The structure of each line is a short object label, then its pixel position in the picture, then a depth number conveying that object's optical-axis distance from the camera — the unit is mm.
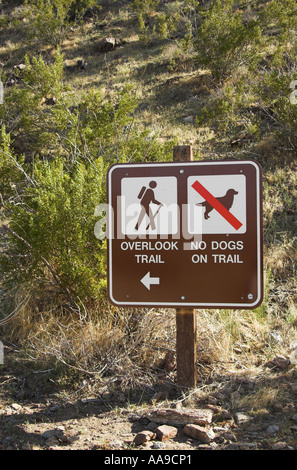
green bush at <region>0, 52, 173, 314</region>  4504
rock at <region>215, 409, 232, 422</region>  3213
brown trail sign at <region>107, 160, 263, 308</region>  3285
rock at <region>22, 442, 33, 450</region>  2951
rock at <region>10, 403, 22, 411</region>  3479
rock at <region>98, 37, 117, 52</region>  17402
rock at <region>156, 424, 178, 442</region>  2976
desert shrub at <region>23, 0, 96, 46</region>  17808
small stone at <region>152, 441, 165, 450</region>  2887
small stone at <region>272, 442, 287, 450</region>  2867
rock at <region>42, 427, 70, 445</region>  3010
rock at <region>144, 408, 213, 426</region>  3119
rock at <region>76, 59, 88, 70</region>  16141
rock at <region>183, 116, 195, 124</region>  10492
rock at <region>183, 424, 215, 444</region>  2969
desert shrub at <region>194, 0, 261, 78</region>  11664
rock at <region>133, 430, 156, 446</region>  2936
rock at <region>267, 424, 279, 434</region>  3027
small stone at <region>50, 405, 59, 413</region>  3447
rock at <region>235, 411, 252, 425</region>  3162
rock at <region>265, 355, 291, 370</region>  3855
